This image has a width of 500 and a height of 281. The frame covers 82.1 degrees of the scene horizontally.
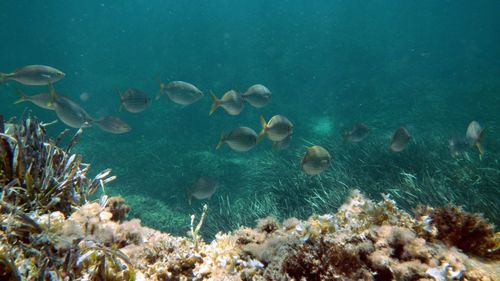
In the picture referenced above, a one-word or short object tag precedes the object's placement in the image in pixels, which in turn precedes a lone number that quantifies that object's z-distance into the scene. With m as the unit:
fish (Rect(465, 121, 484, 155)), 5.92
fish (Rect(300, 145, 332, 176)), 4.90
